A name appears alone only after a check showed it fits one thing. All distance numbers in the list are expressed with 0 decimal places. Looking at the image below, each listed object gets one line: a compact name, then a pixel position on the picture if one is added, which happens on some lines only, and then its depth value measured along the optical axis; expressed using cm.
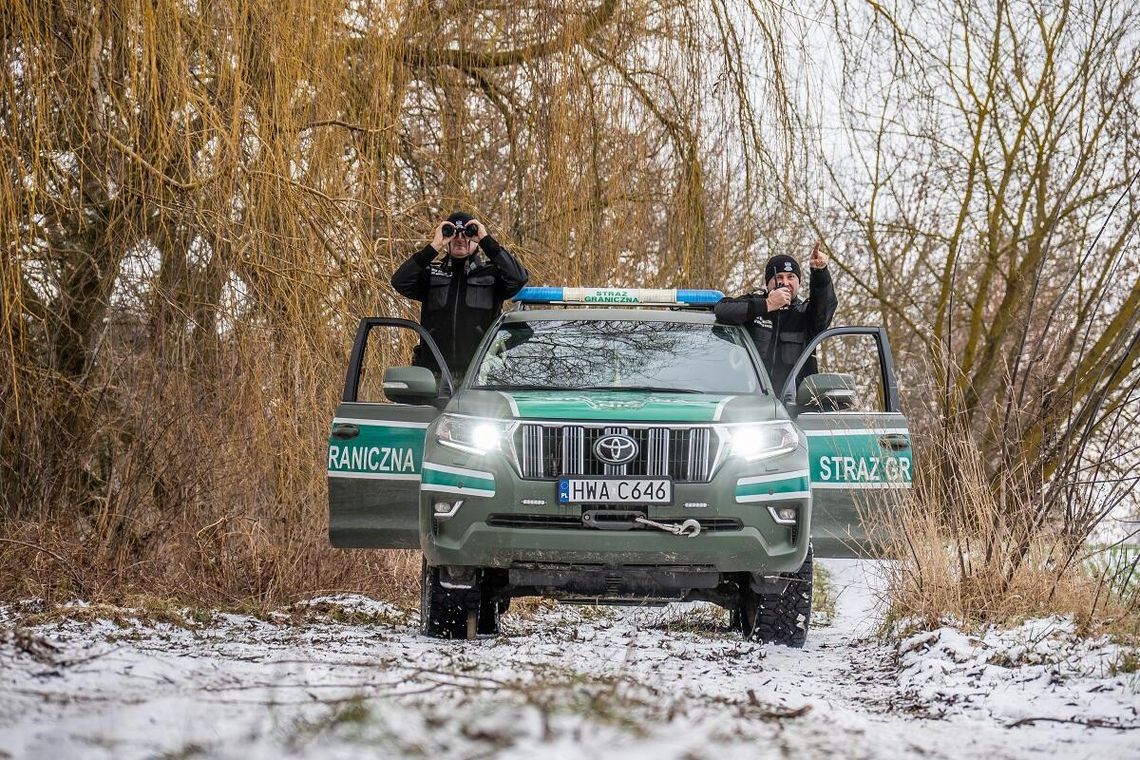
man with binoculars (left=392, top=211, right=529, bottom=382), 1592
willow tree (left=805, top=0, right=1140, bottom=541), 2033
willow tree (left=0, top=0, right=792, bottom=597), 1381
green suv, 1212
